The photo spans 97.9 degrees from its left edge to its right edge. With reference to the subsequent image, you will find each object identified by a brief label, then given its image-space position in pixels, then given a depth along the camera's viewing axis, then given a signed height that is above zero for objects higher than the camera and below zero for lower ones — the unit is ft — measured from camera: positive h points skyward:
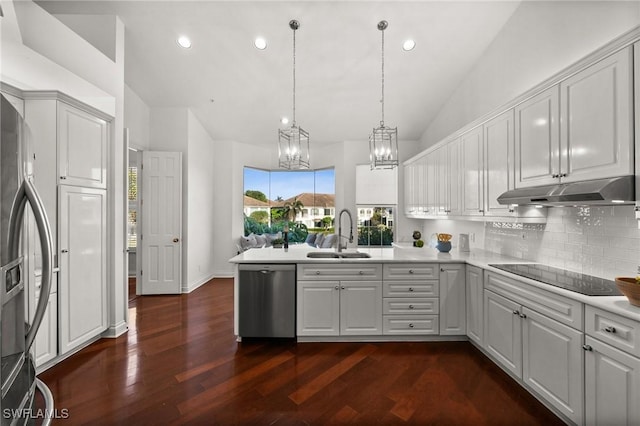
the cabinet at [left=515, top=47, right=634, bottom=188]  5.73 +2.09
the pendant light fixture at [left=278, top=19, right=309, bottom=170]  9.98 +2.19
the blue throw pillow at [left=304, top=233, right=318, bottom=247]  21.95 -2.06
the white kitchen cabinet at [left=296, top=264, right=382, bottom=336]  10.05 -3.25
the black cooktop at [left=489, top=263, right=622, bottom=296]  6.17 -1.69
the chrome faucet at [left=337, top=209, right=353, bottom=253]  11.60 -1.42
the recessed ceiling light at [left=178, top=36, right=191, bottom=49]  12.40 +7.70
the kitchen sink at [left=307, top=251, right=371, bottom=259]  11.05 -1.68
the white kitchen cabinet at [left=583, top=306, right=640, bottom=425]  4.87 -2.90
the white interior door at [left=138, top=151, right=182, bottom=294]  16.12 -0.59
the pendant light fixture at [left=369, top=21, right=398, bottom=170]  10.32 +2.22
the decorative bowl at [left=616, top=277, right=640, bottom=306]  5.13 -1.42
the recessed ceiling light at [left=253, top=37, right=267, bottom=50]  12.46 +7.68
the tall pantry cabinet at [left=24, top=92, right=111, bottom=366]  8.42 +0.15
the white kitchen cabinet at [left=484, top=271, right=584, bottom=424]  5.96 -3.17
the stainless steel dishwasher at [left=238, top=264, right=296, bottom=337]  10.02 -3.17
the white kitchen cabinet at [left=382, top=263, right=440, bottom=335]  10.16 -3.24
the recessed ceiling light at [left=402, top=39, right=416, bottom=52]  12.52 +7.66
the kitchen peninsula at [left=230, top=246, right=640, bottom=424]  5.32 -2.91
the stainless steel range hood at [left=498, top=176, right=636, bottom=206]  5.64 +0.46
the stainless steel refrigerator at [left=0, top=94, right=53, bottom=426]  2.62 -0.62
